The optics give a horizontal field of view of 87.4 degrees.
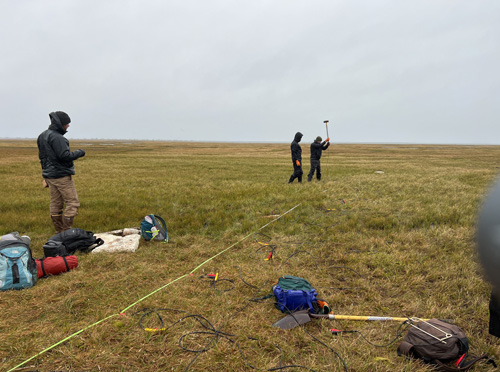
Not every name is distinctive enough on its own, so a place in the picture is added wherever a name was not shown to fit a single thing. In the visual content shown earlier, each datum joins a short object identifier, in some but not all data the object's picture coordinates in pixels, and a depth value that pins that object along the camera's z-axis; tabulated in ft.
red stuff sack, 17.39
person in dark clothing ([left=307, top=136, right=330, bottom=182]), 49.42
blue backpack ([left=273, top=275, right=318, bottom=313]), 13.99
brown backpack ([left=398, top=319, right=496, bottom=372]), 10.37
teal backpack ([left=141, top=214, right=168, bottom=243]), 24.14
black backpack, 19.67
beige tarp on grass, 21.50
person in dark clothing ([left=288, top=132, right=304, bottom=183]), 46.85
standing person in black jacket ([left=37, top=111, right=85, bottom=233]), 21.98
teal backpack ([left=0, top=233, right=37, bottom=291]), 15.56
